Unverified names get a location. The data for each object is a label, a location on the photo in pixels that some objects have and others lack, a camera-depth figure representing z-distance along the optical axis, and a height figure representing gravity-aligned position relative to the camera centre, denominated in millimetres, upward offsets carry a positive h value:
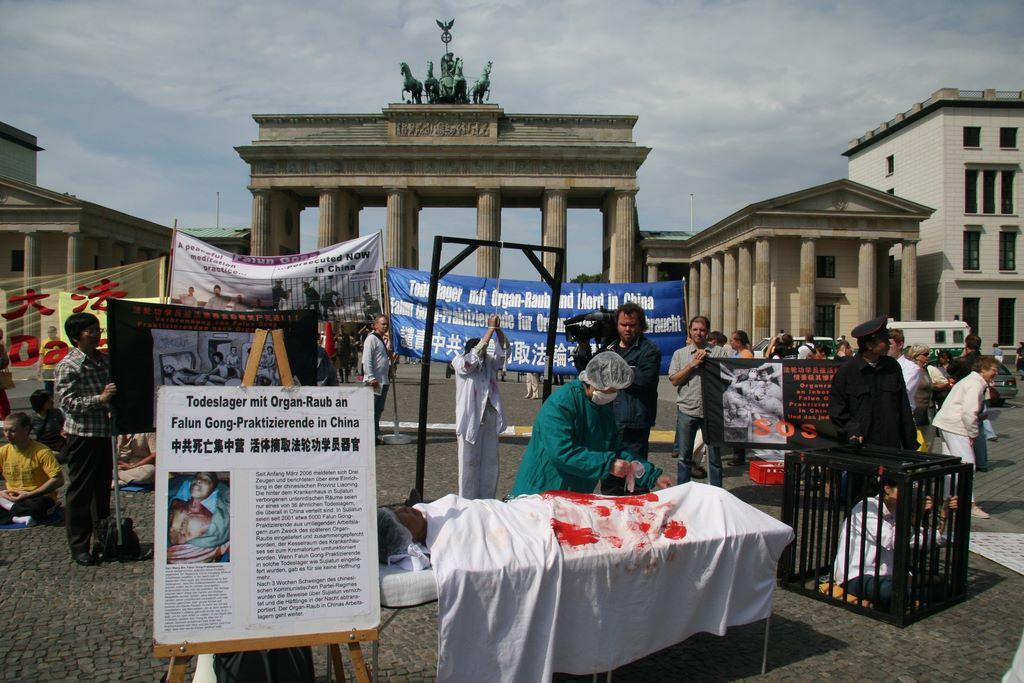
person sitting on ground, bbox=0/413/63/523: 6621 -1316
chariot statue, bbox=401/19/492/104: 53906 +21073
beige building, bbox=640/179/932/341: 47000 +7264
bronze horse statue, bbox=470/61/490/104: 55031 +21311
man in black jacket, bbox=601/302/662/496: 6129 -241
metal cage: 4559 -1247
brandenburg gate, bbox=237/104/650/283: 50750 +14228
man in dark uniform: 5758 -305
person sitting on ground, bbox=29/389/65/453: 8484 -1003
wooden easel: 2627 -1167
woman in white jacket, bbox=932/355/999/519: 7527 -589
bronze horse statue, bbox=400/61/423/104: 54156 +21024
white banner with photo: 9406 +923
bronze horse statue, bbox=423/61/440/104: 54281 +20898
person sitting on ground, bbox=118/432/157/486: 8070 -1450
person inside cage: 4648 -1321
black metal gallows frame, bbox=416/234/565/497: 6402 +732
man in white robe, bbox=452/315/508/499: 6836 -695
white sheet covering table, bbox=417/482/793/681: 3104 -1091
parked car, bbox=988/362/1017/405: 20594 -635
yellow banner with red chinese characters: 9836 +637
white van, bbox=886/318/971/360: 32938 +1396
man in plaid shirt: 5383 -635
